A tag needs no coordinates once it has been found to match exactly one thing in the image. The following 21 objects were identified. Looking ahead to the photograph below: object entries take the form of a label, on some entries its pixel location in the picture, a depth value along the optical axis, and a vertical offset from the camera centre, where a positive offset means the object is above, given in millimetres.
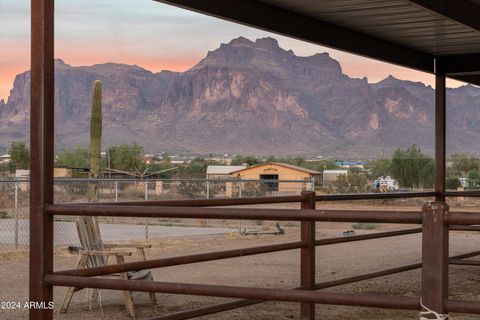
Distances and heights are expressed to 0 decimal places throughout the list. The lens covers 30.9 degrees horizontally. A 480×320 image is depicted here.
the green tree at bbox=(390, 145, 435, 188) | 64375 -1293
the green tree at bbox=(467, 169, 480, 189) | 59556 -1892
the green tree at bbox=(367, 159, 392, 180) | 73688 -1392
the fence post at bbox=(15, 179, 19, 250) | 16903 -1440
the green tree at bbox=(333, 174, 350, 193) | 58738 -2177
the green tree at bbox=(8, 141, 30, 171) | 61719 -308
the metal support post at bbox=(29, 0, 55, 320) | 4871 -58
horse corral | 3926 -273
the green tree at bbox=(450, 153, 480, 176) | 79688 -1051
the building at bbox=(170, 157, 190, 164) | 85375 -770
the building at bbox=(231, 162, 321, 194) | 66625 -1503
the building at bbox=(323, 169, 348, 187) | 69800 -1797
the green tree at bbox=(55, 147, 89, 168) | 65688 -538
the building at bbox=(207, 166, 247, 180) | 66075 -1379
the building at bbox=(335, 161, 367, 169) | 89888 -1137
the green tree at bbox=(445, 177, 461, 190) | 53500 -1868
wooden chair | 8461 -993
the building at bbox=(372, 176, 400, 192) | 61000 -2312
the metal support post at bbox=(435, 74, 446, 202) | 11844 +241
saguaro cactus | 16172 +394
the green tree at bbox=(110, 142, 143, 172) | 62438 -494
